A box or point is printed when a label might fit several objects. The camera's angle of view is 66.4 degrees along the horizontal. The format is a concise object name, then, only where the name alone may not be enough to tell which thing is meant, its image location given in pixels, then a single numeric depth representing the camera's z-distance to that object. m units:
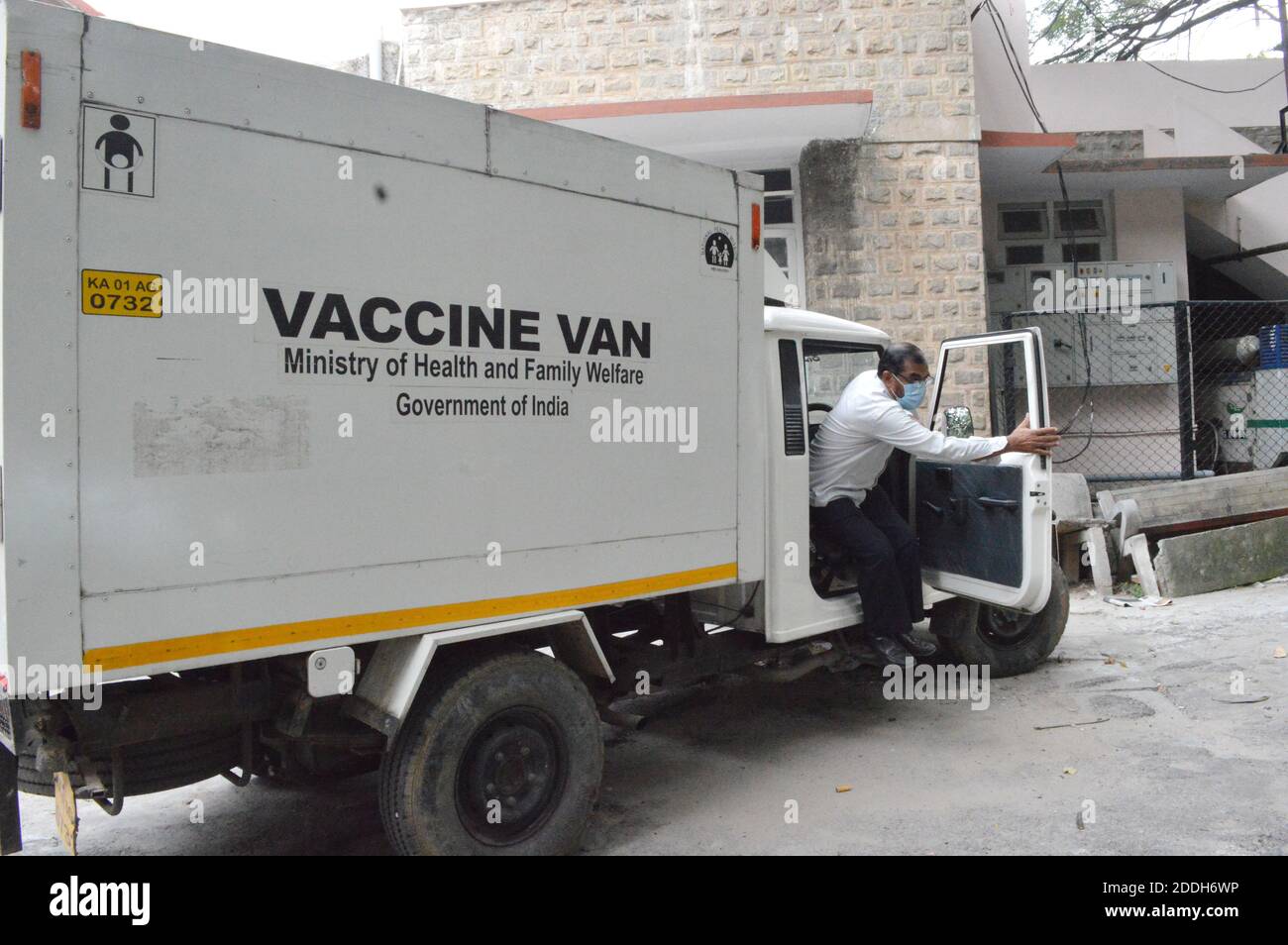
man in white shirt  4.92
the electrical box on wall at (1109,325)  10.78
